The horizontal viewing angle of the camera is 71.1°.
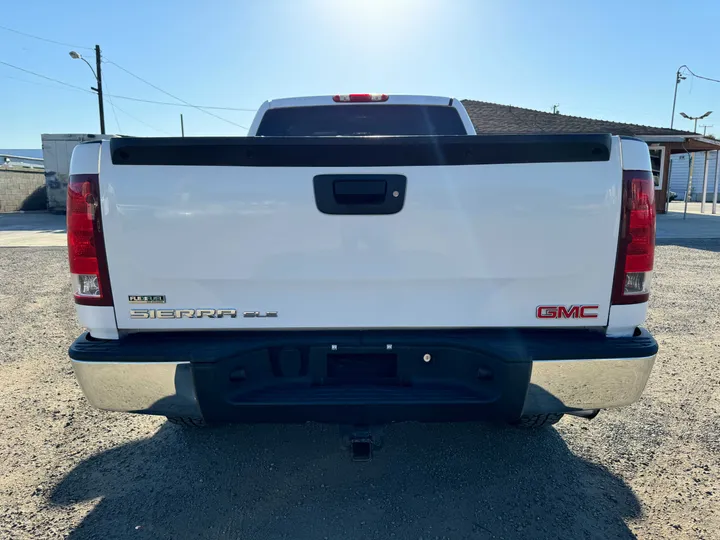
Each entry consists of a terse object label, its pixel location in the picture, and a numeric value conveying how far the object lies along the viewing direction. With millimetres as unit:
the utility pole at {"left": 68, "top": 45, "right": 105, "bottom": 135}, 25594
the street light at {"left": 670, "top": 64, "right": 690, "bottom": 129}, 43744
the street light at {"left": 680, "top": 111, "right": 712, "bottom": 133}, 31044
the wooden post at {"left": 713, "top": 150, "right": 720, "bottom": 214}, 23719
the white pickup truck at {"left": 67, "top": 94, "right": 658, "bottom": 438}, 2004
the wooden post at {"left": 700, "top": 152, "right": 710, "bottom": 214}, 24094
